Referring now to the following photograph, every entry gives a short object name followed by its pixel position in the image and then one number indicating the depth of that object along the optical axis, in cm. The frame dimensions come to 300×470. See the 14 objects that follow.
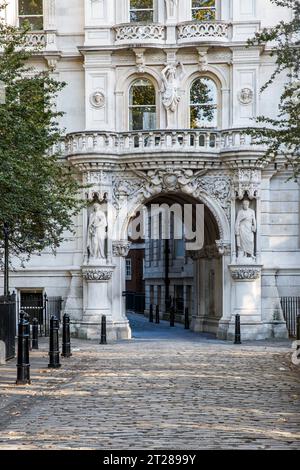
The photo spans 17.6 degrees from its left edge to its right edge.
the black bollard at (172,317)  4424
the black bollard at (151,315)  4861
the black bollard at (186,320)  4147
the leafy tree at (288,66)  2011
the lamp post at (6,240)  2255
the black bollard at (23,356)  1727
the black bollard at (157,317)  4700
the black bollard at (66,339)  2334
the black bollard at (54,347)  2042
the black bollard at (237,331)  3038
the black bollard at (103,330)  3064
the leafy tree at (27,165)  2045
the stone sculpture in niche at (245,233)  3256
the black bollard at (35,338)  2603
